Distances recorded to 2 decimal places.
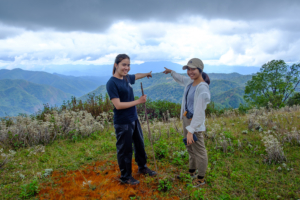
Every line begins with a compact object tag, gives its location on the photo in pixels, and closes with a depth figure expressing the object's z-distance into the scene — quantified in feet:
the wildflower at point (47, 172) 12.84
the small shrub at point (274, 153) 13.73
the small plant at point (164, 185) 10.61
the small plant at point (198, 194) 9.65
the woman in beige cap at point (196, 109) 9.44
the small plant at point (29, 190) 10.45
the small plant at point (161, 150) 15.31
